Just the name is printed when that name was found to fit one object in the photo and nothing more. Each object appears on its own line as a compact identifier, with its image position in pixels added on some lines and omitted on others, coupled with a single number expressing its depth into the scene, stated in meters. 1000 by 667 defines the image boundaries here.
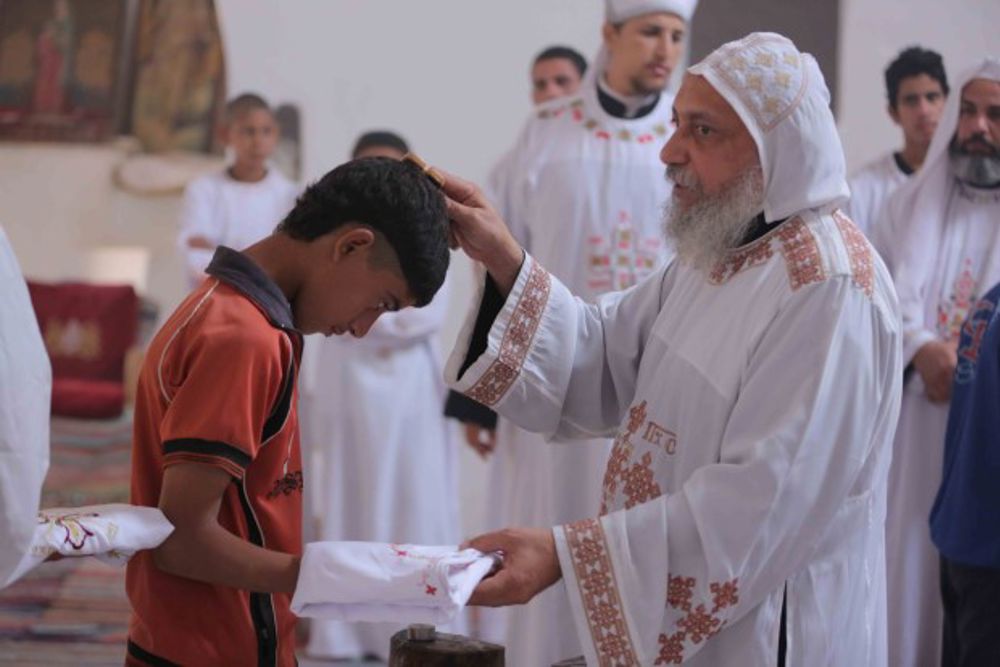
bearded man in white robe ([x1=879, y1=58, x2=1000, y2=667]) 5.18
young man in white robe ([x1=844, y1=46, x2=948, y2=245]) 5.98
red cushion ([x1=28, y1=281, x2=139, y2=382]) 9.26
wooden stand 2.29
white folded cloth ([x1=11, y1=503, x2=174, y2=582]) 2.07
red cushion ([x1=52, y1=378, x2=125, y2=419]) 9.00
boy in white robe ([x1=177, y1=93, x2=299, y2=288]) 7.15
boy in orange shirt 2.24
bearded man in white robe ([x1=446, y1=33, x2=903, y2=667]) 2.48
